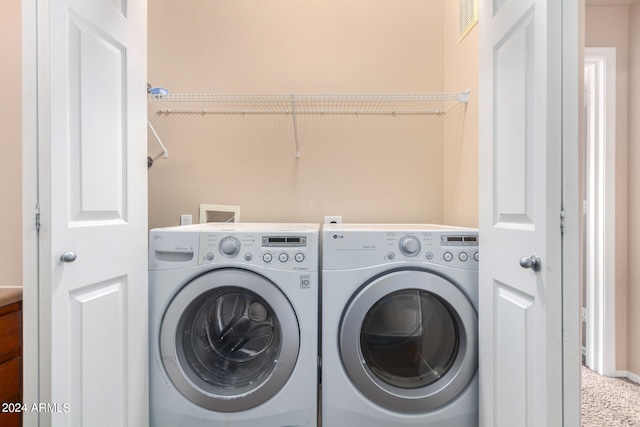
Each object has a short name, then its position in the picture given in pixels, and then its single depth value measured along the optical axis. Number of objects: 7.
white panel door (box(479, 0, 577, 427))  0.76
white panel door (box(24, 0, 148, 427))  0.78
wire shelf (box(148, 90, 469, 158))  1.87
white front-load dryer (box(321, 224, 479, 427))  1.14
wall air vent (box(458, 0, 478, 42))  1.54
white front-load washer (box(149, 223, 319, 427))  1.15
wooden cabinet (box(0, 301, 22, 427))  0.95
